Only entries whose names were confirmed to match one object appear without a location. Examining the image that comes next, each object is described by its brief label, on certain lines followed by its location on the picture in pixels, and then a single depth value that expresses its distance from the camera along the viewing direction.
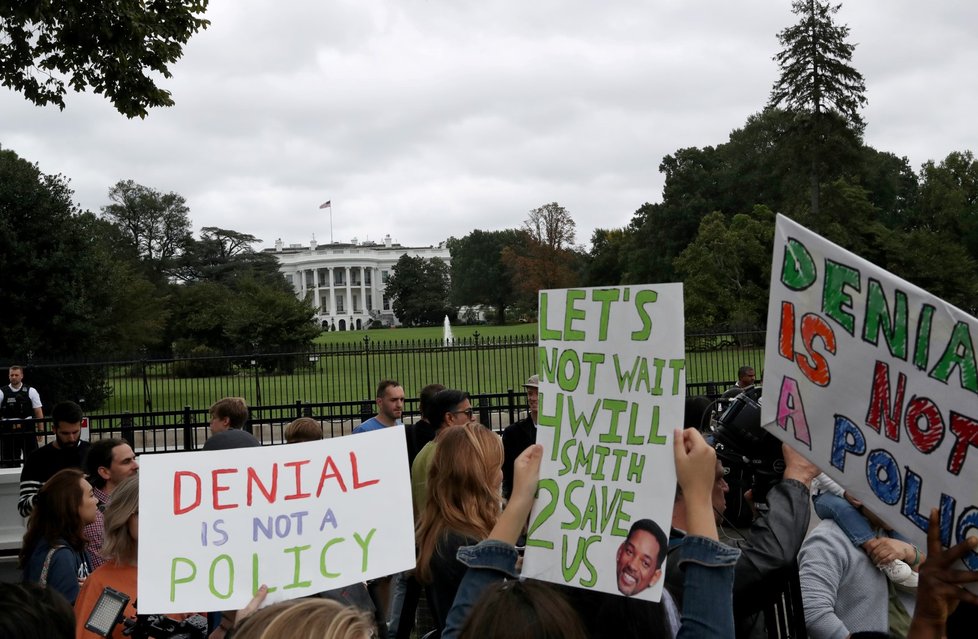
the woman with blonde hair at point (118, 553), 3.53
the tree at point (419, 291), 111.19
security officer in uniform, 13.20
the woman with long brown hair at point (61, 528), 4.06
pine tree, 43.62
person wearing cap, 8.21
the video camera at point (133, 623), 3.33
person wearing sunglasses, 6.48
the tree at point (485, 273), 109.06
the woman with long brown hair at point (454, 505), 3.44
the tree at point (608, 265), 72.31
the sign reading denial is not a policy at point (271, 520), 3.02
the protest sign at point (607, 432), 2.57
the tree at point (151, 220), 87.38
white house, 137.25
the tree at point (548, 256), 85.31
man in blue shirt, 7.52
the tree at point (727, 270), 43.88
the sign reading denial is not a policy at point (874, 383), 2.26
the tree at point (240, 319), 32.84
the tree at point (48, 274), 25.50
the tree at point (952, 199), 56.62
